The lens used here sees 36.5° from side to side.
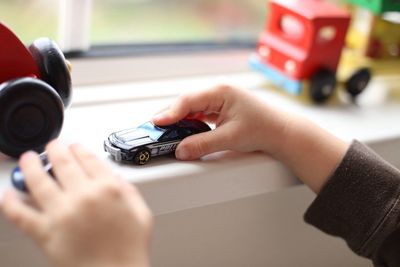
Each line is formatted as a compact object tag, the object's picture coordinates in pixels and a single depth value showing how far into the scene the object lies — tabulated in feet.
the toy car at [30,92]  1.90
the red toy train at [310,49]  2.92
